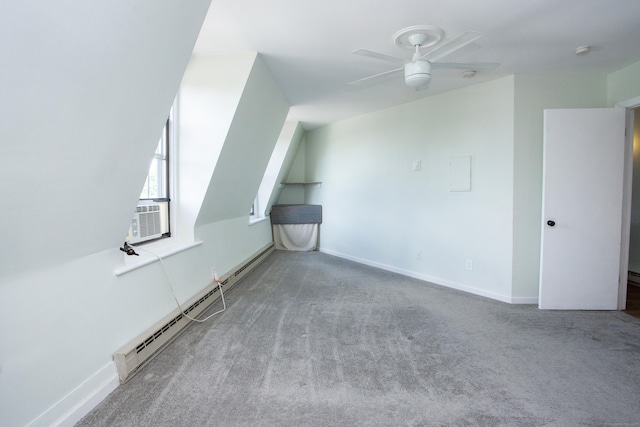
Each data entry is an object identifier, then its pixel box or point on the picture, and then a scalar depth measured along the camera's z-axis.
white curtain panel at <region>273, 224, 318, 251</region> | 6.02
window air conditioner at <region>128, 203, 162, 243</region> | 2.34
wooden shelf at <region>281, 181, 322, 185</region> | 6.09
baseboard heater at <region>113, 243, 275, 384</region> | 1.84
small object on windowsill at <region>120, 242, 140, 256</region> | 1.94
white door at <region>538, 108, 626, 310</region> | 2.93
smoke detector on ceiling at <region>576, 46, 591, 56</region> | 2.55
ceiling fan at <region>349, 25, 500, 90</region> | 2.20
